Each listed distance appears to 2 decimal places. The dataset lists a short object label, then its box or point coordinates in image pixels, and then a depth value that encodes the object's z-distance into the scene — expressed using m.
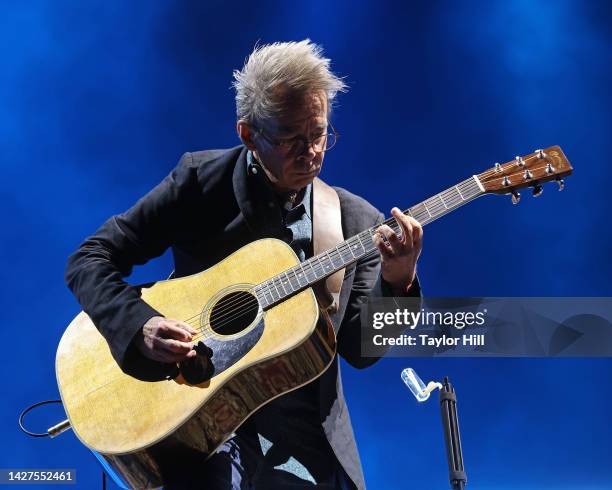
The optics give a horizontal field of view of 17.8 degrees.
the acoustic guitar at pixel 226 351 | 3.62
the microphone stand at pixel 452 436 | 3.45
